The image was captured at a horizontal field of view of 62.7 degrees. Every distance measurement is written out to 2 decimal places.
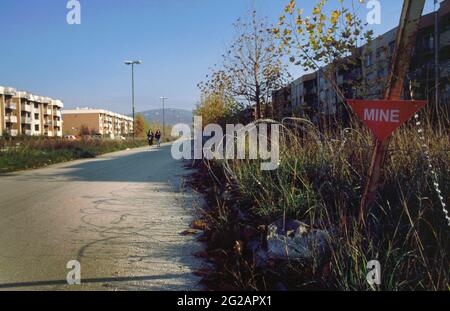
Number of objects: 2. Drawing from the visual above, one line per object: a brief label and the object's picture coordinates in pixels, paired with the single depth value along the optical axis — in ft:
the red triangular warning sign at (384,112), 8.74
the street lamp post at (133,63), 130.00
